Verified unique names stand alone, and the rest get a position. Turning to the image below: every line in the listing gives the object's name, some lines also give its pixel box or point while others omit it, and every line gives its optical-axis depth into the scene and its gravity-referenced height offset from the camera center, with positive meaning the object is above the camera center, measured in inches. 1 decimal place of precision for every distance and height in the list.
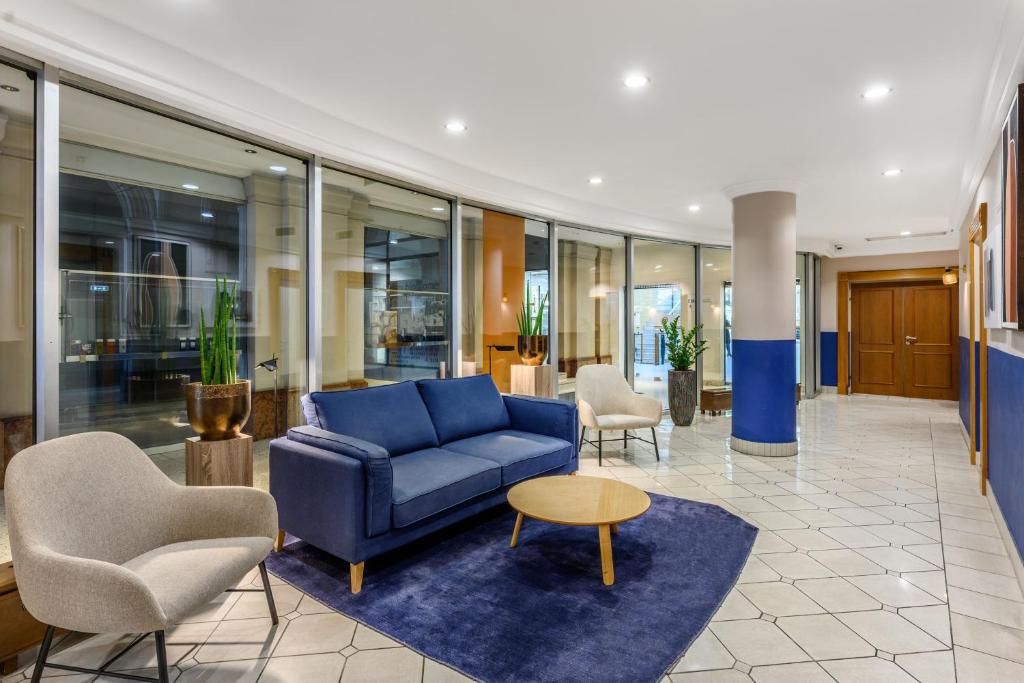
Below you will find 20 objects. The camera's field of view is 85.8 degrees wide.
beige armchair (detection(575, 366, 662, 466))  193.2 -21.7
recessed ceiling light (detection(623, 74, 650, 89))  120.6 +58.5
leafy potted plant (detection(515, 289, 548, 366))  215.5 +1.1
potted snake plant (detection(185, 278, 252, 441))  112.3 -9.7
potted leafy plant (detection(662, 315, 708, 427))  267.3 -16.2
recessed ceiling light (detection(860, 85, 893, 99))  126.4 +58.7
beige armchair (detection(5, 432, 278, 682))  66.8 -28.3
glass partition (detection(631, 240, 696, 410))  288.5 +23.3
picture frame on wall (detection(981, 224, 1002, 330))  120.1 +15.5
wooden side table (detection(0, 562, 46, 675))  80.0 -41.7
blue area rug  83.7 -46.7
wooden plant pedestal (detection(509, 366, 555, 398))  212.4 -14.3
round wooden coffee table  106.0 -33.0
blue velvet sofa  104.4 -27.0
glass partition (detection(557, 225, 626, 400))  252.1 +20.7
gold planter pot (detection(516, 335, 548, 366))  215.3 -2.0
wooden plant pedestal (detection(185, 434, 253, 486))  111.7 -24.4
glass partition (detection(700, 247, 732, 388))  315.6 +14.3
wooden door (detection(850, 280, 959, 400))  350.6 +2.5
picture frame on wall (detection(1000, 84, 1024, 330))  97.1 +22.7
